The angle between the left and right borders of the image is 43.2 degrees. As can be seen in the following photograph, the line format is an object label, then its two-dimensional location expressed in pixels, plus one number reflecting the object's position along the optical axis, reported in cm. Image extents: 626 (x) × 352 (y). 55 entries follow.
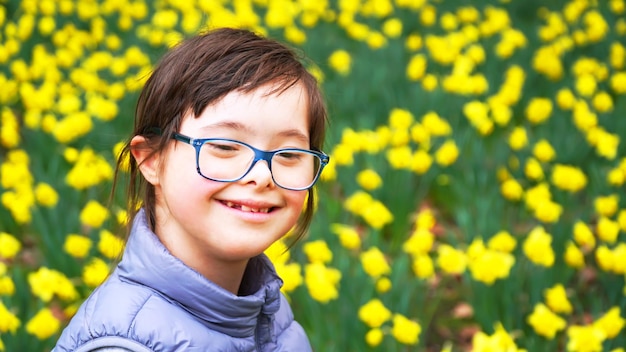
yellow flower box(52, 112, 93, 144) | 362
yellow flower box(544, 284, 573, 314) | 258
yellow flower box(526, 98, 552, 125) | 415
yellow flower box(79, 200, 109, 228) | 282
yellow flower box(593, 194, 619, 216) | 306
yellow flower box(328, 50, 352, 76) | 478
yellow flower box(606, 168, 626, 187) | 330
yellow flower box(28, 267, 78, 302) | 243
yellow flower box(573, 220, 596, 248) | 288
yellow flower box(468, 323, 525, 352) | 196
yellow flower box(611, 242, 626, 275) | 272
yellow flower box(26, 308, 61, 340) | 225
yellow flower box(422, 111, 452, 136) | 381
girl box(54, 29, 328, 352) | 135
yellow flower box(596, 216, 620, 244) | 288
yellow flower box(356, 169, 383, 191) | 332
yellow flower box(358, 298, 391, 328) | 241
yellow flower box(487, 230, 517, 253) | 282
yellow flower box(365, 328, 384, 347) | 238
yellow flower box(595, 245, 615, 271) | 275
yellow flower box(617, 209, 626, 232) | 292
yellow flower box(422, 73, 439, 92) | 446
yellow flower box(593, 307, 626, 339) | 240
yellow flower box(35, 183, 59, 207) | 306
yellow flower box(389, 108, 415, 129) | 384
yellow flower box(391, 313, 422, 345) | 237
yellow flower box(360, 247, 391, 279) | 263
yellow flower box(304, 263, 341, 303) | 249
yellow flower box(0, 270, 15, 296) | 241
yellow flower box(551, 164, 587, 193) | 333
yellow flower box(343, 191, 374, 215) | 311
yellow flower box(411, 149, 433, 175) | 350
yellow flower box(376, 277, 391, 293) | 260
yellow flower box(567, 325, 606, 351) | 227
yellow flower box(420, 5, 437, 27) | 587
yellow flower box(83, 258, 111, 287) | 253
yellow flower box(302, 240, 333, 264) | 271
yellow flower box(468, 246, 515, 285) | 262
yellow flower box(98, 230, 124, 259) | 262
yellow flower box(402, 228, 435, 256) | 279
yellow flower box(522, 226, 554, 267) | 271
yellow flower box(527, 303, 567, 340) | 244
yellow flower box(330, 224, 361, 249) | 282
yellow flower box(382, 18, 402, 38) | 545
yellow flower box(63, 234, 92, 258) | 269
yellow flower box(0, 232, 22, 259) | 268
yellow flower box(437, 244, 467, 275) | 273
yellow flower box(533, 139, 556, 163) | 355
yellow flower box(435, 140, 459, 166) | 358
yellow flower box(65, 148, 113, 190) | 317
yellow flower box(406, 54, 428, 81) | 464
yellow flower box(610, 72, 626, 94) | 446
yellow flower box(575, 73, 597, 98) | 433
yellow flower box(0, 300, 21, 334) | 221
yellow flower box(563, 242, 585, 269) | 279
